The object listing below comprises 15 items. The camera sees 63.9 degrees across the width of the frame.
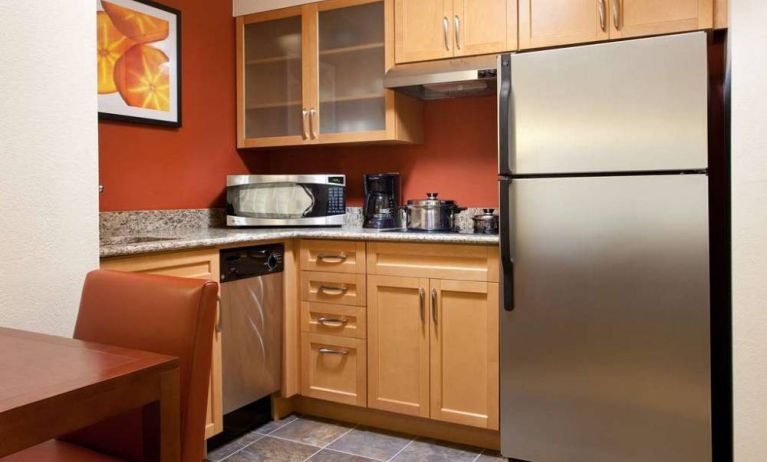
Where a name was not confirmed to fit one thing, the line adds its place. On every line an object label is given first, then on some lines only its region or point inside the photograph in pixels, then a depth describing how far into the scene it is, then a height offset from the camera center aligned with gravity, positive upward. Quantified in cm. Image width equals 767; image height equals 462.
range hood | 266 +68
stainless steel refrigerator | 212 -9
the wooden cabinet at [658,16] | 230 +81
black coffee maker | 315 +17
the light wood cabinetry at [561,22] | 246 +84
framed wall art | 269 +78
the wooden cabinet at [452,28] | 266 +90
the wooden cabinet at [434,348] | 250 -51
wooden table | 84 -24
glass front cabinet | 305 +79
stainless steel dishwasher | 251 -40
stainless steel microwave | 306 +15
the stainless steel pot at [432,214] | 289 +7
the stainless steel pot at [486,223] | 273 +2
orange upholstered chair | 123 -23
